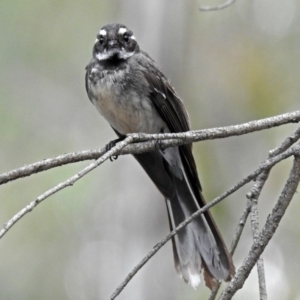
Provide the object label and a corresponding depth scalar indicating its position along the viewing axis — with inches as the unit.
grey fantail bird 337.7
